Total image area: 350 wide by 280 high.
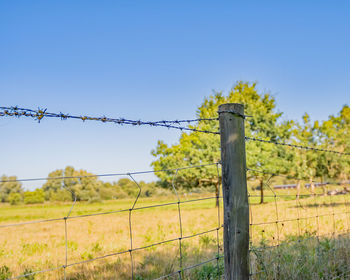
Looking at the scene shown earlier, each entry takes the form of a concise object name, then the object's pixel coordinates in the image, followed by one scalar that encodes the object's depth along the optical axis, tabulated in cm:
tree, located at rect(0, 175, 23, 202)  3422
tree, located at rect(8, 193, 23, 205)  3430
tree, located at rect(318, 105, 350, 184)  2109
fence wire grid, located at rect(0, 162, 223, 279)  278
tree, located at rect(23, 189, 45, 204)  2805
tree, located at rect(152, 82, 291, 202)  1969
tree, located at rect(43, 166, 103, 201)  3246
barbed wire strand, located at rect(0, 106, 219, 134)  203
